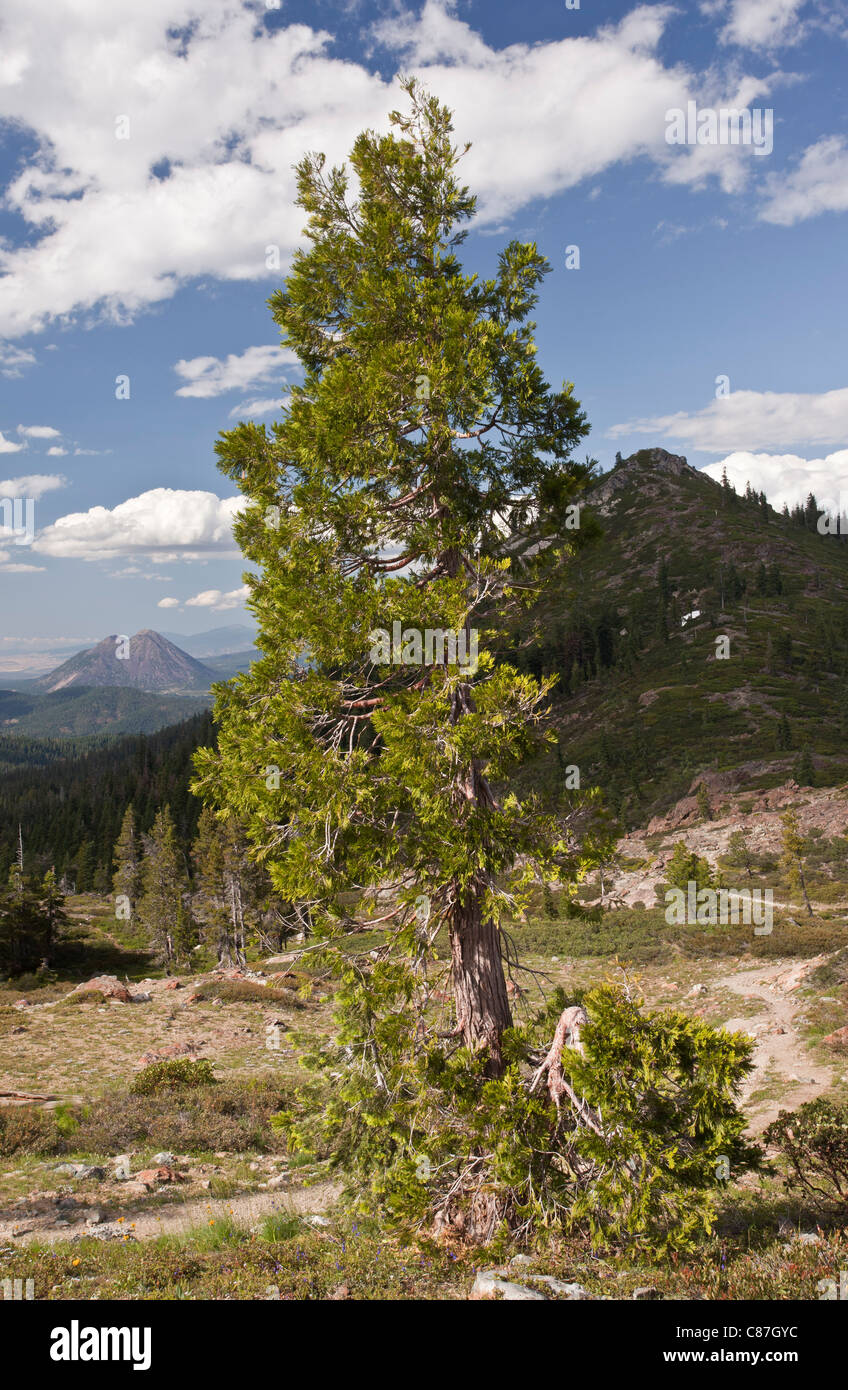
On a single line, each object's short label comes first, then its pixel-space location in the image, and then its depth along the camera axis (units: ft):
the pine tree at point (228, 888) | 130.41
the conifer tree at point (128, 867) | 221.56
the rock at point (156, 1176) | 38.48
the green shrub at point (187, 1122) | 45.21
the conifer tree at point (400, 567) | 22.70
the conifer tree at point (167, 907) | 167.02
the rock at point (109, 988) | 98.99
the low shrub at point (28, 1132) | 42.39
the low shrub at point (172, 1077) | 55.06
